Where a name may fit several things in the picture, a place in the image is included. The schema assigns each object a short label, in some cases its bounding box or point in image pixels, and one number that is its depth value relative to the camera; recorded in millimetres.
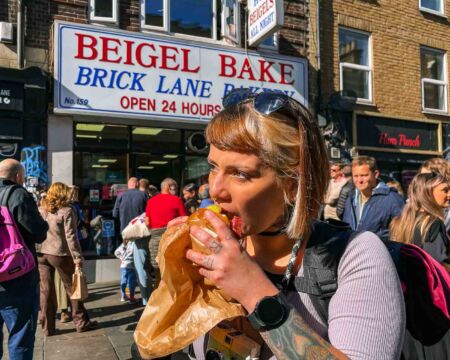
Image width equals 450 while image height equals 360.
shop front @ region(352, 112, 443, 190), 11219
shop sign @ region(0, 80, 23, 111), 7602
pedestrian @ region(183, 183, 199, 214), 7816
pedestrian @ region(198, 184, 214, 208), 6262
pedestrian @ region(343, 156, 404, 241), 5016
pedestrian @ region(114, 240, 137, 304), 7168
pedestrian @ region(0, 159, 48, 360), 3756
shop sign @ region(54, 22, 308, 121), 8156
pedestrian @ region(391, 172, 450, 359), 3461
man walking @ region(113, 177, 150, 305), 6812
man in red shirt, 6384
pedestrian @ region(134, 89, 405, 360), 1029
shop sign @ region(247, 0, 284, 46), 8430
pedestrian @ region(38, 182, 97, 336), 5750
